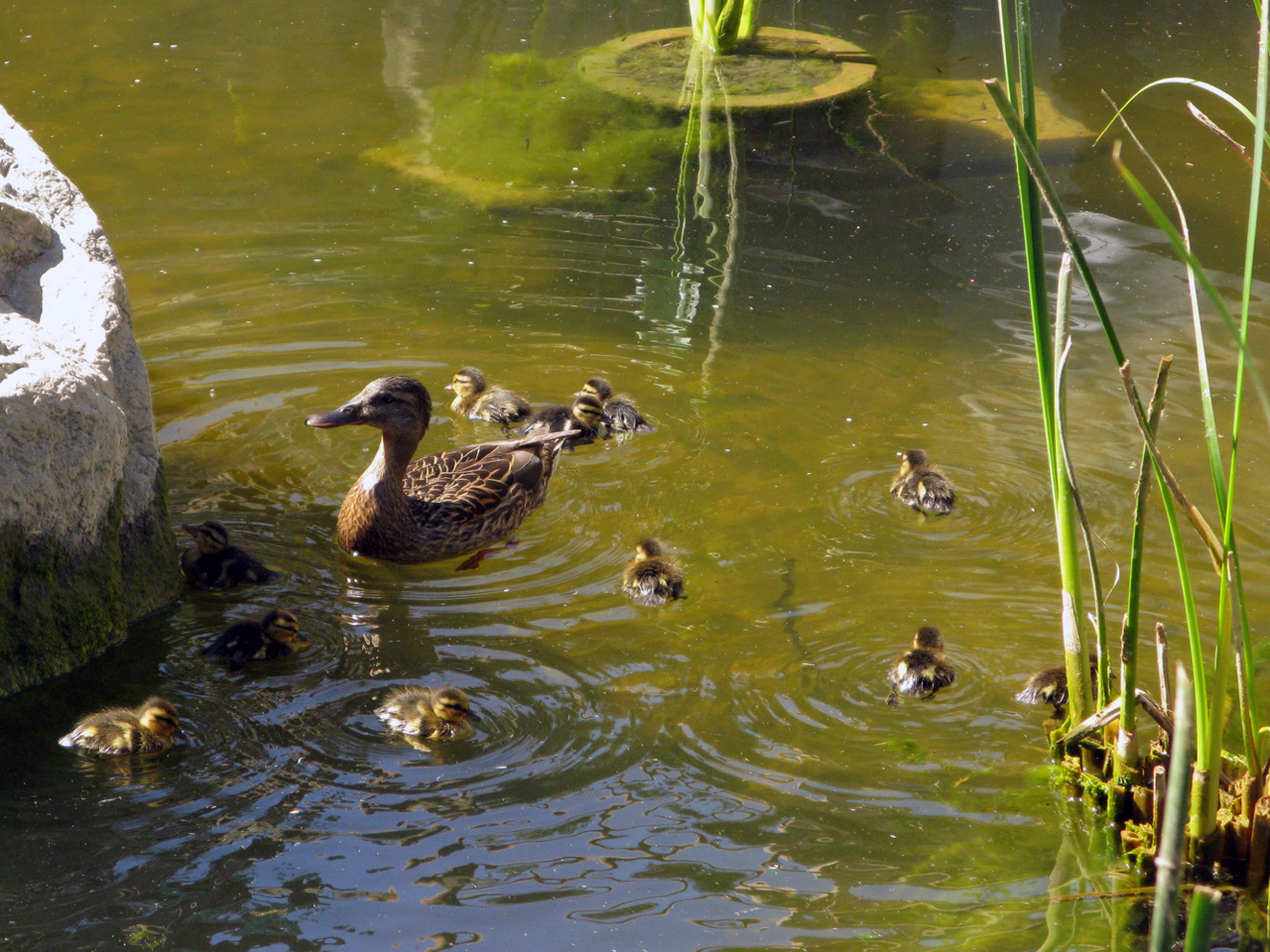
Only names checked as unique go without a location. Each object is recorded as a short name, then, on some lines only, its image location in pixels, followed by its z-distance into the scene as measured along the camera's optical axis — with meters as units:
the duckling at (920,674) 7.62
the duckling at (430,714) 7.10
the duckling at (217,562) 8.73
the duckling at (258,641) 7.77
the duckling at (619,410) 11.03
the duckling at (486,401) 11.38
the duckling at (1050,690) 7.54
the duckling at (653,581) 8.66
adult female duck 9.52
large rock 7.34
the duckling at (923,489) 9.79
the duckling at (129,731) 6.83
